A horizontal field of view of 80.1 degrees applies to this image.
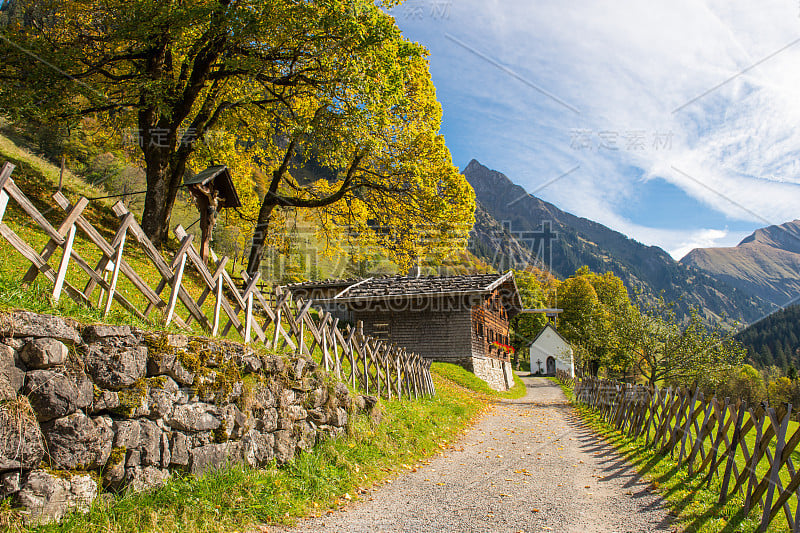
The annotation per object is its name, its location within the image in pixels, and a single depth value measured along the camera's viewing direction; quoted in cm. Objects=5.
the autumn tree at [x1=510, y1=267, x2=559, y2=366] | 6450
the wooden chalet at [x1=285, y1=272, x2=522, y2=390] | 2452
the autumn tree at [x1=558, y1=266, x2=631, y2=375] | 2738
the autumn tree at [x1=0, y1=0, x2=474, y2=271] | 1489
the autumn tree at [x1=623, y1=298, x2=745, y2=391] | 2186
